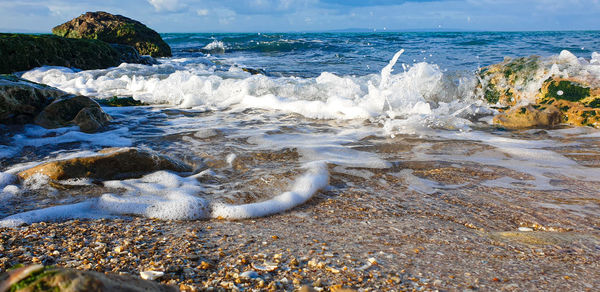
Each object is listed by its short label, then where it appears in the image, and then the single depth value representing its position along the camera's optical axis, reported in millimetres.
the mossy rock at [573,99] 4648
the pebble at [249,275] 1445
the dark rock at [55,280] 871
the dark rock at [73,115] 4312
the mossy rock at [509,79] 5789
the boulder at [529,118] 4715
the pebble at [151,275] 1403
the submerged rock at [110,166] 2693
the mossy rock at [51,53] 8391
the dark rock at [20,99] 4227
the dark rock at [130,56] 11630
